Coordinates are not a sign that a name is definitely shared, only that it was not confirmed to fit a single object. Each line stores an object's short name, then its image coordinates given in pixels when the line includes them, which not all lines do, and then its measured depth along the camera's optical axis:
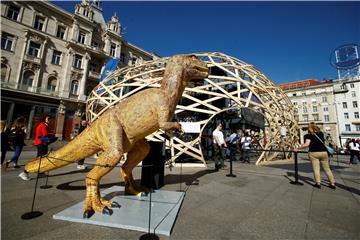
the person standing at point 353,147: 11.01
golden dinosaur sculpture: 2.93
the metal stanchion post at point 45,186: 4.37
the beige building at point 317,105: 45.09
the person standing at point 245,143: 11.14
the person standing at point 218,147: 7.45
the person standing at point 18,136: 6.50
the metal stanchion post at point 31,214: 2.77
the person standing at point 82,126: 7.10
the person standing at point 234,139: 9.94
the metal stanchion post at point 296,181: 5.39
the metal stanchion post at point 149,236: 2.30
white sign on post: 7.75
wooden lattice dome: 8.27
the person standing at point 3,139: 6.46
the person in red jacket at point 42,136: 5.70
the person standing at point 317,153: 4.95
